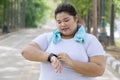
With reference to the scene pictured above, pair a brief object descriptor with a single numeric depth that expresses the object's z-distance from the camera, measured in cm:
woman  366
